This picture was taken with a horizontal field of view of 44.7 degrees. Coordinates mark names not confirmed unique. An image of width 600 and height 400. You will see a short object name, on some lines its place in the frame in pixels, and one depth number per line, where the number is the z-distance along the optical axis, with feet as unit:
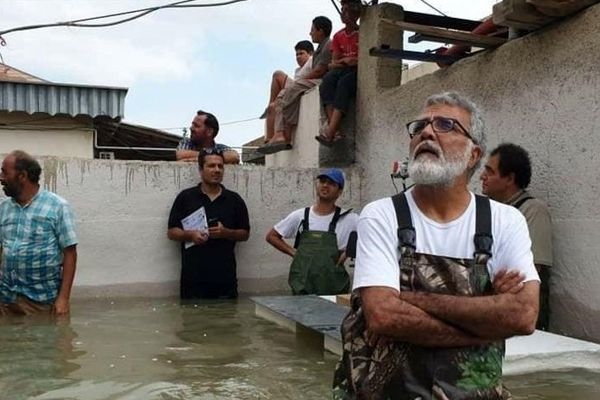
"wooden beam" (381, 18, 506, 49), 19.26
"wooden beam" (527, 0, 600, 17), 15.84
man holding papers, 23.39
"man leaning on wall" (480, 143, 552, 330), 16.14
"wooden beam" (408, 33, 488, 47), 20.11
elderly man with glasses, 7.34
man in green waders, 19.71
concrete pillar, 25.43
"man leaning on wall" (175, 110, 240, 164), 25.48
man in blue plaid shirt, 19.12
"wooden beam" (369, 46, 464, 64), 21.90
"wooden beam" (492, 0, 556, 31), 16.60
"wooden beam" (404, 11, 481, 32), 23.95
